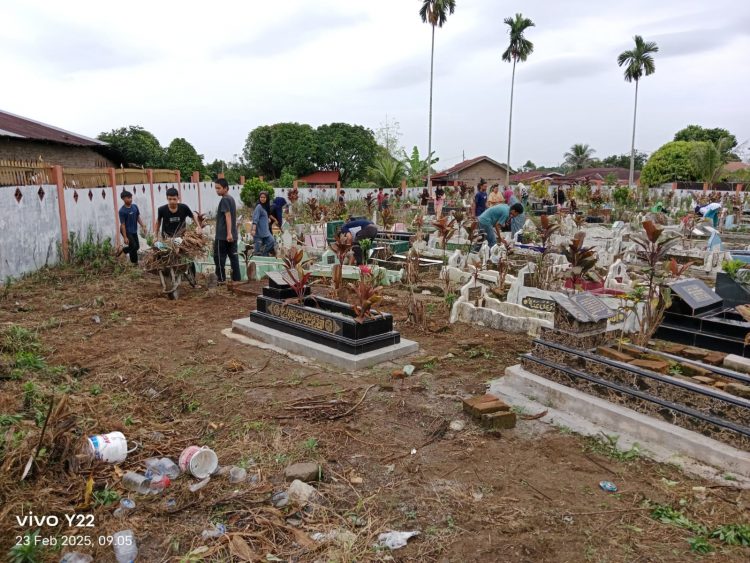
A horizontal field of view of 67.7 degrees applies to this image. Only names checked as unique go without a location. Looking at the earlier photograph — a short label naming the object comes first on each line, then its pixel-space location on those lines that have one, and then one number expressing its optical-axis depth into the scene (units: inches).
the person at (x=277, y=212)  492.0
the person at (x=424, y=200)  1058.7
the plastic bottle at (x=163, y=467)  133.7
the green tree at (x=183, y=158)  1198.9
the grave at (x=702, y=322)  211.2
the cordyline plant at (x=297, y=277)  246.5
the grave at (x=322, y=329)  218.2
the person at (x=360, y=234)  390.6
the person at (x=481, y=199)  573.6
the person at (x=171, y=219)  333.1
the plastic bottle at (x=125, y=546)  106.0
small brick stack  161.3
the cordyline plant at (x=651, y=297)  211.0
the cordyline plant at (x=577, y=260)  239.5
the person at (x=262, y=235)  390.6
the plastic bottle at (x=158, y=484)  127.8
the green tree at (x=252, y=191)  922.7
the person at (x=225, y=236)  328.5
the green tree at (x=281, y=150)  1670.8
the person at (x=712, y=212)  676.7
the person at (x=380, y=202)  935.0
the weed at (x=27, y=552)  100.2
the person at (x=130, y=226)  377.4
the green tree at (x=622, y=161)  2722.2
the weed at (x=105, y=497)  121.0
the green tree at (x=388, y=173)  1409.9
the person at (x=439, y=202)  873.3
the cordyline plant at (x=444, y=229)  389.4
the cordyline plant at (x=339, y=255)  263.6
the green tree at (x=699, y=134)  1884.8
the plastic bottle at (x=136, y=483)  126.8
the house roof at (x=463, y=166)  1942.7
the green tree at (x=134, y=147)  1084.5
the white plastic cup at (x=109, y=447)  133.6
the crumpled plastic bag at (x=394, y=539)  110.2
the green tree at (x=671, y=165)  1531.7
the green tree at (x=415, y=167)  1441.9
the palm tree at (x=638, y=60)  1643.7
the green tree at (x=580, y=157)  2797.7
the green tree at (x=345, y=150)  1692.9
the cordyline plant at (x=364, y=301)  218.2
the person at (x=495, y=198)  545.6
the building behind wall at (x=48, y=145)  741.3
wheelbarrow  318.3
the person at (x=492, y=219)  428.1
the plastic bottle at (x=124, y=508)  118.2
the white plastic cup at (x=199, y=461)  132.7
